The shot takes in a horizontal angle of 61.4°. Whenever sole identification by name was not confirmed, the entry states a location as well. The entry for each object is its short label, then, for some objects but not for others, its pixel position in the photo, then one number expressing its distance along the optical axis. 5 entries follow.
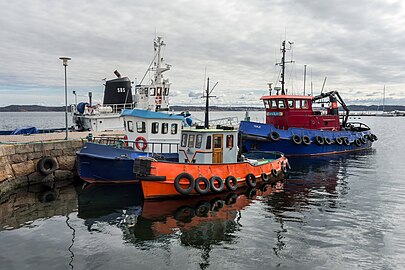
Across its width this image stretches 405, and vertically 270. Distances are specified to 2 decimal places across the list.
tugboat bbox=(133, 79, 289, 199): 13.21
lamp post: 16.87
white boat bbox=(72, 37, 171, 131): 23.77
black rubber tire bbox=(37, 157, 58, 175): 16.48
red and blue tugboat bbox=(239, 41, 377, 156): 27.06
